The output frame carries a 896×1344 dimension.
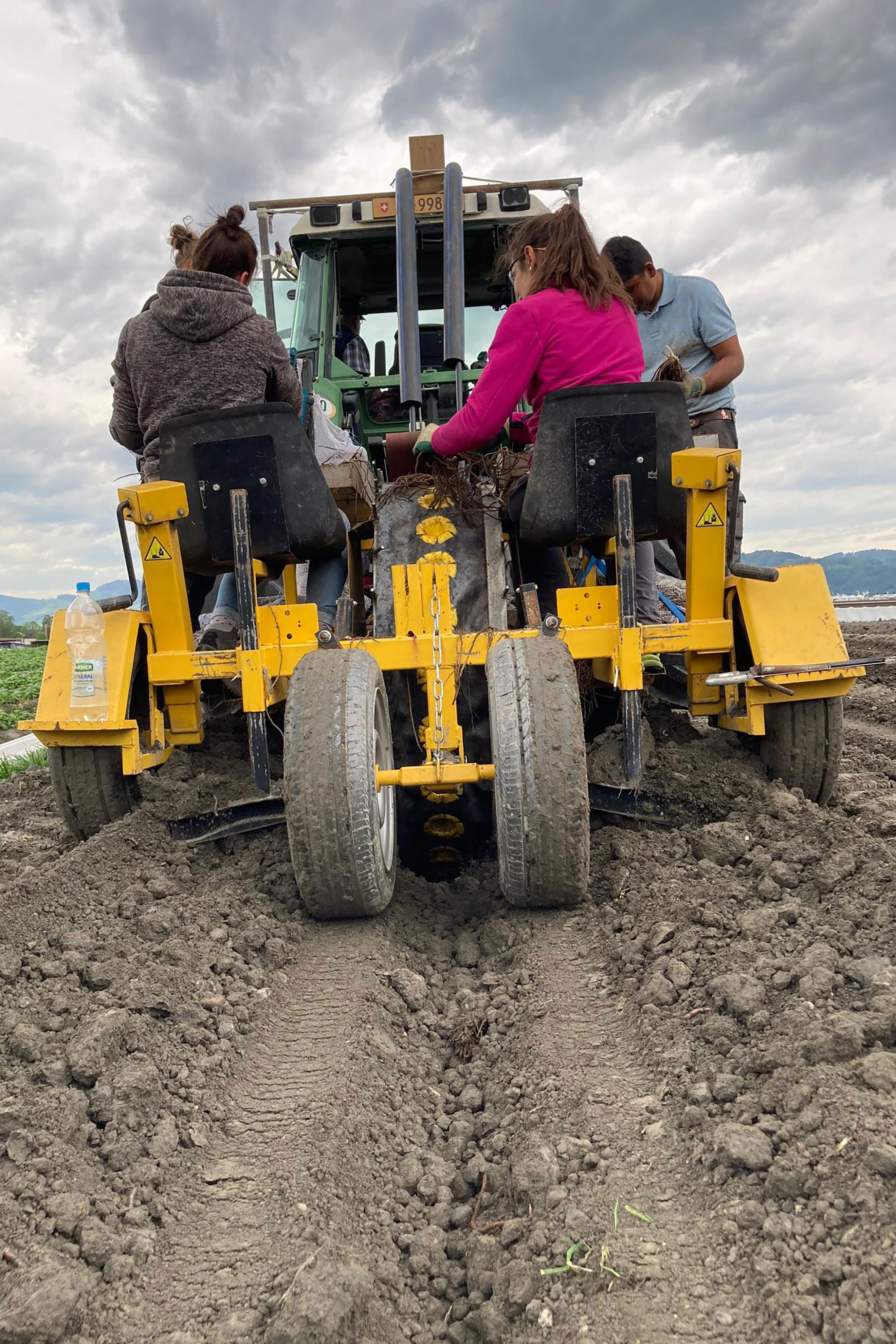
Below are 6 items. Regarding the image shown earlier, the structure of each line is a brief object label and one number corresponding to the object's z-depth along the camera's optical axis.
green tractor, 3.58
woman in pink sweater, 3.44
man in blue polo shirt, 4.98
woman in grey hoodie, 3.58
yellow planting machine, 2.76
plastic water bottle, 3.29
